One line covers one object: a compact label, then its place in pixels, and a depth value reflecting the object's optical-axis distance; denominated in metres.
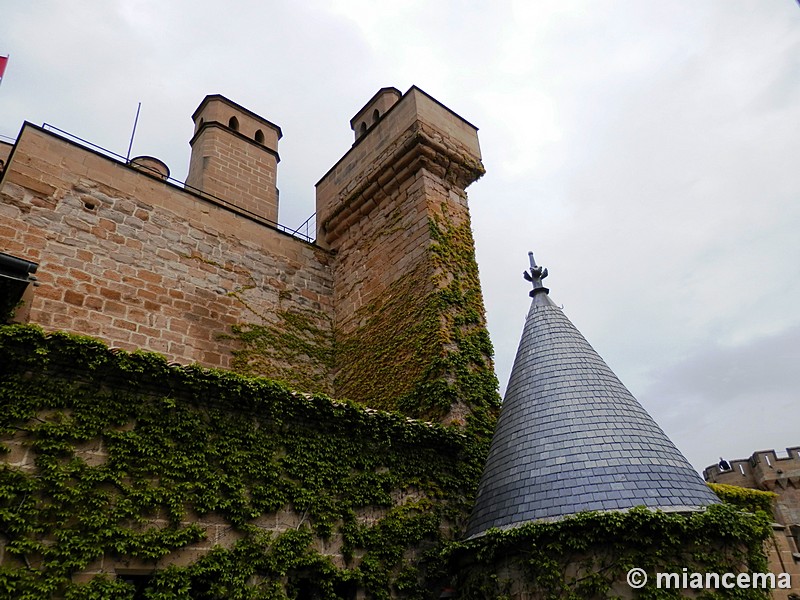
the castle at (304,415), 4.73
